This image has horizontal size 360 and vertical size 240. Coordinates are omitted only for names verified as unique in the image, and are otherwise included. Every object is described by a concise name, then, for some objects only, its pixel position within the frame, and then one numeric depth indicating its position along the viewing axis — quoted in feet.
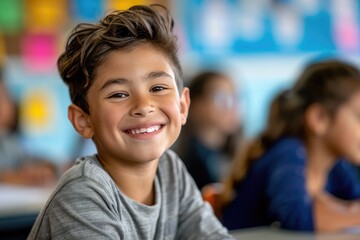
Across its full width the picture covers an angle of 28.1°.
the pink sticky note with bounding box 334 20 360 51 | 16.96
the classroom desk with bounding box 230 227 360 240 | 4.83
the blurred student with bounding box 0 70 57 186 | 9.21
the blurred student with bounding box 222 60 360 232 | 6.02
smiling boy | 3.44
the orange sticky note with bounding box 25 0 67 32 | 13.41
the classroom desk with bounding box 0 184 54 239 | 6.27
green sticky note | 13.08
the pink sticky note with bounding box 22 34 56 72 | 13.34
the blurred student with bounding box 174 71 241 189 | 10.30
